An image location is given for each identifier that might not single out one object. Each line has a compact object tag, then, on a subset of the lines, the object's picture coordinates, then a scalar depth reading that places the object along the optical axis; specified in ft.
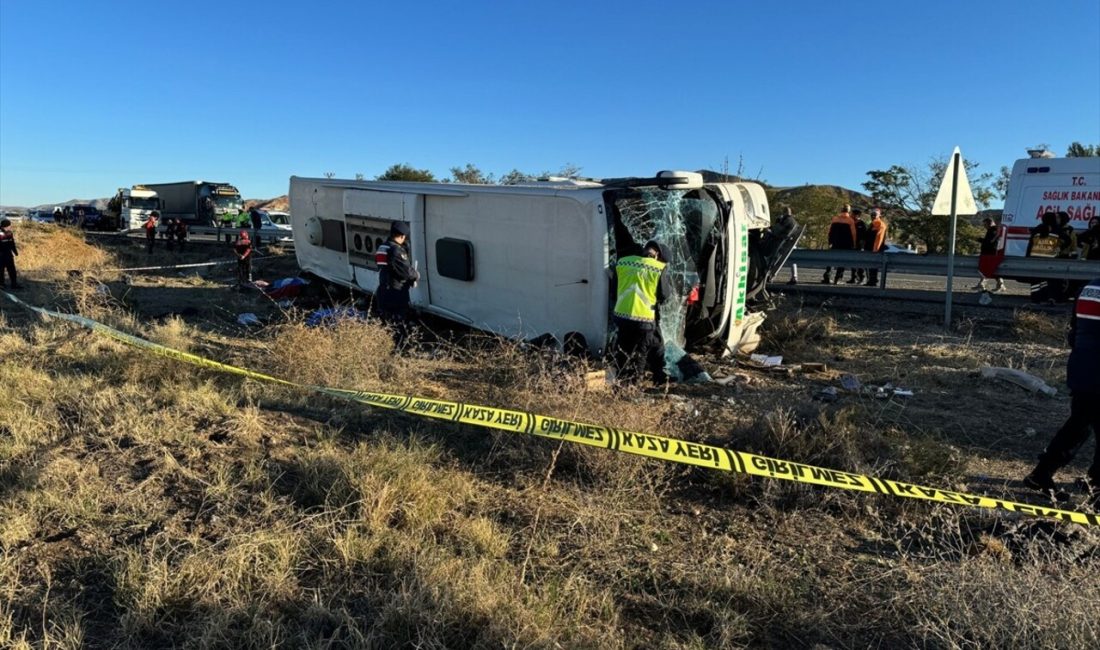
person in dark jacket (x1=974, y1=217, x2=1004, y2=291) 41.96
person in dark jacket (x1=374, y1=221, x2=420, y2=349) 26.05
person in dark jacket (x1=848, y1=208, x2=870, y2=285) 43.54
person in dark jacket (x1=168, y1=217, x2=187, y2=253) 80.43
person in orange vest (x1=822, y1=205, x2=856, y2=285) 43.62
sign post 26.48
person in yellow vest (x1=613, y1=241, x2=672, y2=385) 20.18
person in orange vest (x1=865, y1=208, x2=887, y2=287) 41.93
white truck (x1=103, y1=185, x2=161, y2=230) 122.42
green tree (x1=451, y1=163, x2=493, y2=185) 103.47
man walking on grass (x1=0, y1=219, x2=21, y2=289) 43.93
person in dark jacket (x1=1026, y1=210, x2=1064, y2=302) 38.65
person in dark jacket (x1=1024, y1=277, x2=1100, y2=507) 13.33
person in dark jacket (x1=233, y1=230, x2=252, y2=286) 45.72
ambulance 40.88
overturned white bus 21.58
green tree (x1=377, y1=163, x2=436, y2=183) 121.49
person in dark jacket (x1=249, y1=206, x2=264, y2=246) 94.75
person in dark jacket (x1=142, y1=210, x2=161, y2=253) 75.41
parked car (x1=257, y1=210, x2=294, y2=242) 93.09
